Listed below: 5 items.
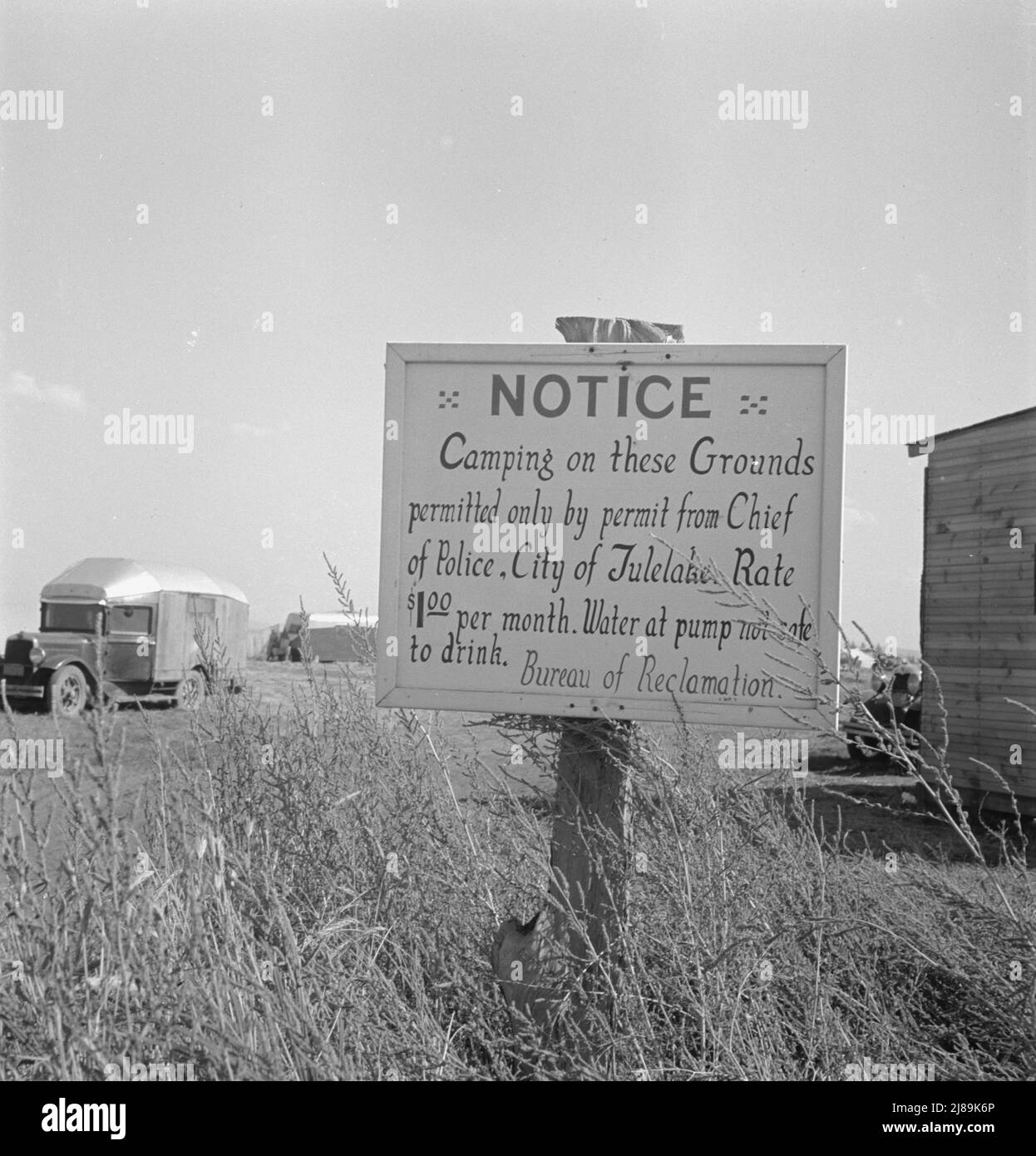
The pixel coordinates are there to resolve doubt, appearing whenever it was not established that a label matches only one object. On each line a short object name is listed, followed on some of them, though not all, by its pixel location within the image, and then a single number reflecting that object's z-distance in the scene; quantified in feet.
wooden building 33.47
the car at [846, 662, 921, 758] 45.27
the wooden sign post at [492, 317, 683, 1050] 9.14
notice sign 9.46
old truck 57.00
